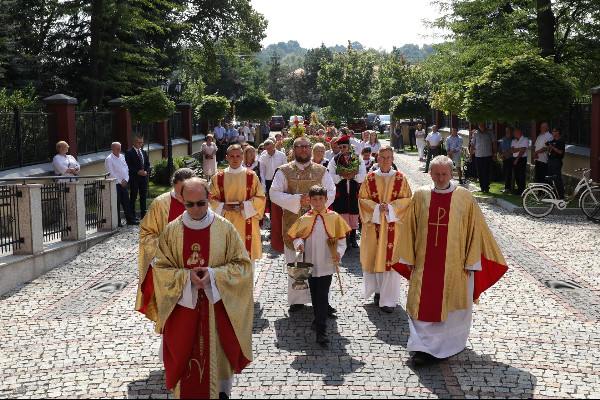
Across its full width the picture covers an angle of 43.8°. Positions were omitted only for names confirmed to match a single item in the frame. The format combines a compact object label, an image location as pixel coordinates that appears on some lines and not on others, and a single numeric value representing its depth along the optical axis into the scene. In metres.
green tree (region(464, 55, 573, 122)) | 17.61
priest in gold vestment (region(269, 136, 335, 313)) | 8.79
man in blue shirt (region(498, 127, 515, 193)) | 19.25
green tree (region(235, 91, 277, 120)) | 41.12
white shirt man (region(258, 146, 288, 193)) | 14.80
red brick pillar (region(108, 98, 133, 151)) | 23.73
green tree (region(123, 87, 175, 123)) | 20.80
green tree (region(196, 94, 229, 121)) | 35.06
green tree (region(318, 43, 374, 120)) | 50.88
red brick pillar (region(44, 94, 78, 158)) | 18.22
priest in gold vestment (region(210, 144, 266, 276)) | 9.05
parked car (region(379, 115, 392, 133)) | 56.92
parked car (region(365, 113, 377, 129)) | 60.78
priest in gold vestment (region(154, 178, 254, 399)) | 5.41
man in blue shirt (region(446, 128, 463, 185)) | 22.78
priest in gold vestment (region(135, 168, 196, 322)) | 6.83
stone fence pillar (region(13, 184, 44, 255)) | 10.97
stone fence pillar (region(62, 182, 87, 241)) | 12.89
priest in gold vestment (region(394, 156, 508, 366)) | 6.93
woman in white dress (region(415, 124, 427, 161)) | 31.86
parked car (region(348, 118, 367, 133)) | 50.84
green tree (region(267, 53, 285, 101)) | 90.81
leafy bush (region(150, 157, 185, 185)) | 23.66
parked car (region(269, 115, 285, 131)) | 58.66
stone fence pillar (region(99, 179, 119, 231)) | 14.70
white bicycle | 15.34
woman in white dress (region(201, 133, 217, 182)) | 22.13
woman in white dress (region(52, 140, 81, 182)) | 14.83
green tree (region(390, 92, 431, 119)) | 35.62
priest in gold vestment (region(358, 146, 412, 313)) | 8.89
